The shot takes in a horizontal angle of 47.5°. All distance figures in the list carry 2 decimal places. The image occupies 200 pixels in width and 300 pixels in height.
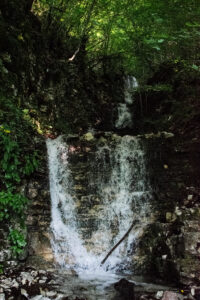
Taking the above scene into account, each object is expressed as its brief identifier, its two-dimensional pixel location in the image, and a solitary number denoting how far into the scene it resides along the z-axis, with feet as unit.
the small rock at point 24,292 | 10.40
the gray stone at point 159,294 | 10.74
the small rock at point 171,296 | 10.23
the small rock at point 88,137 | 18.80
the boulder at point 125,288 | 10.88
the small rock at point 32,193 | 15.11
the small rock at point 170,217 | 14.80
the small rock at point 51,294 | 10.68
